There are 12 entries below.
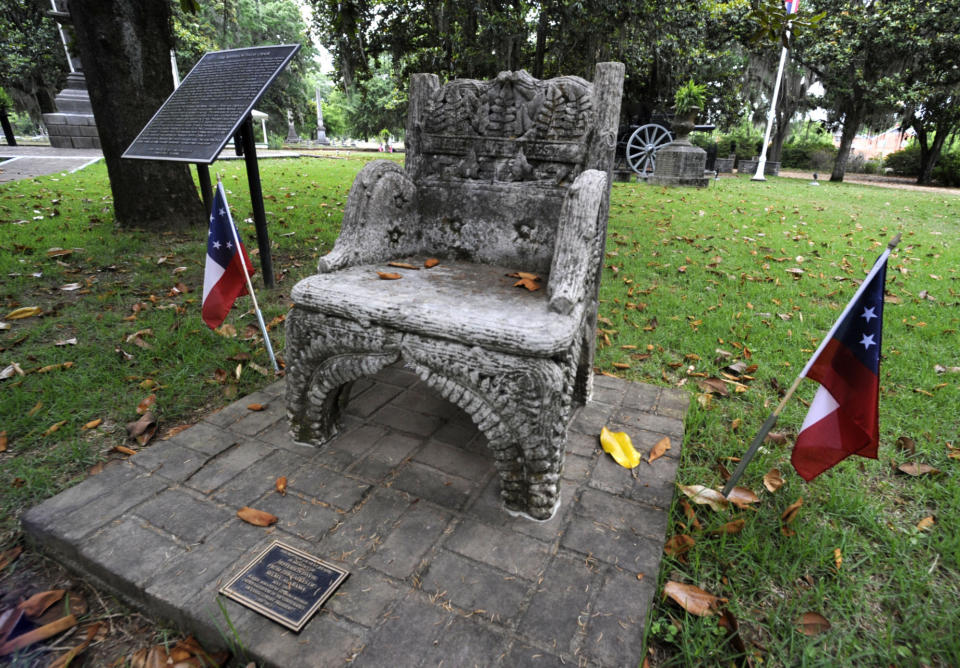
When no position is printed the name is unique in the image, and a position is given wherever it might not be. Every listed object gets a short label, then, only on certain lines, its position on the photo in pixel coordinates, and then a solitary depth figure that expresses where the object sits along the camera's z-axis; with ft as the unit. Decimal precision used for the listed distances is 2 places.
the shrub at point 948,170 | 51.86
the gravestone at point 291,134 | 105.60
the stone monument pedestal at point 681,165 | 33.83
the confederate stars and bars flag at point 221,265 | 7.77
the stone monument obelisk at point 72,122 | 41.98
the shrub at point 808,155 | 74.33
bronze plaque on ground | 4.60
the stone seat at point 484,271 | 5.40
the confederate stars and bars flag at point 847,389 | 4.91
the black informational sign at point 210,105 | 9.32
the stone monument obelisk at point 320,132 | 107.08
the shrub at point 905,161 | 64.49
